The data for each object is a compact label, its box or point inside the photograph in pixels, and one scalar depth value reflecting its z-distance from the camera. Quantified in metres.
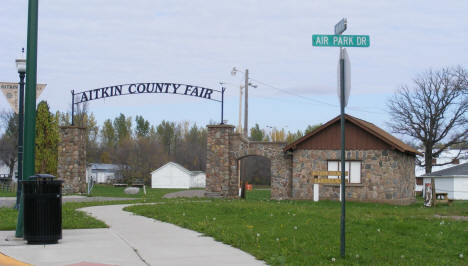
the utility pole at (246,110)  44.19
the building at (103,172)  87.94
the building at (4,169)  85.96
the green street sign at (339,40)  9.30
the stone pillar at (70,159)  32.59
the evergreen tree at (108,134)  111.24
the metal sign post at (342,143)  9.00
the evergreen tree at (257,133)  115.94
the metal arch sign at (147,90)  31.97
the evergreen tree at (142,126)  120.04
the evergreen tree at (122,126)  113.06
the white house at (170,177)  78.49
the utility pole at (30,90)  11.46
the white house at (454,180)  54.62
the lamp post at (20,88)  16.67
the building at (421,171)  72.12
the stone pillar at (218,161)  31.05
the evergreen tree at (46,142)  42.33
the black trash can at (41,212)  10.49
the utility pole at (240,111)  49.13
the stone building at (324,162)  29.02
